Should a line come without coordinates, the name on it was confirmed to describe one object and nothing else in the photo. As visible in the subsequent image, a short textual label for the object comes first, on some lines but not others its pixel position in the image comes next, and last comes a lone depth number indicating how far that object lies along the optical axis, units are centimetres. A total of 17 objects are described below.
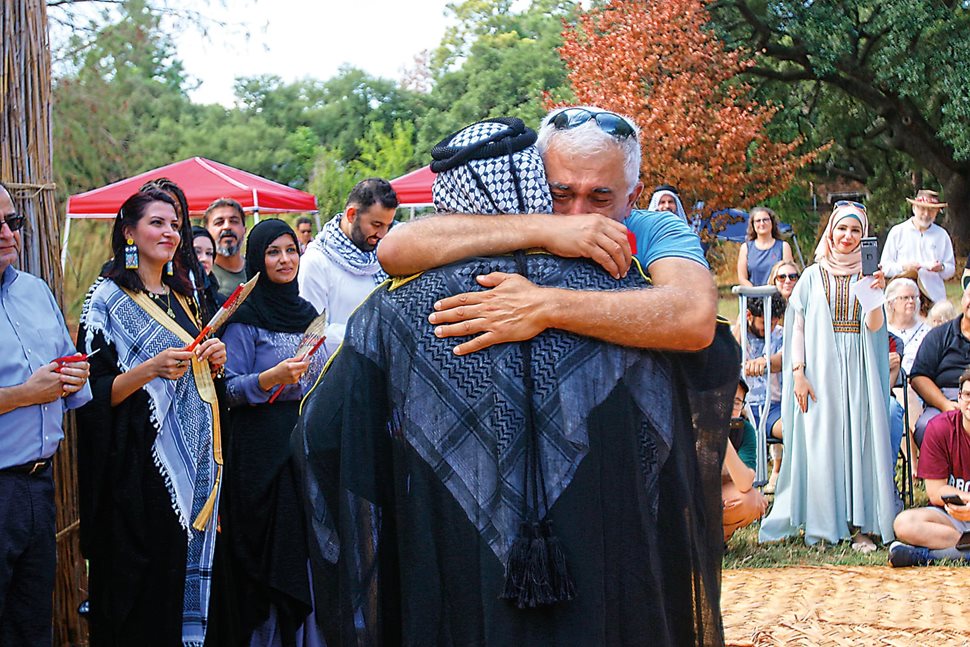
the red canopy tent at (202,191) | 1296
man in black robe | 214
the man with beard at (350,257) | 538
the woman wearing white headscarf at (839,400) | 731
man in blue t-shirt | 215
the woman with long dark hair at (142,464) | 423
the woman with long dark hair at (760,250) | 1114
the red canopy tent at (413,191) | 1419
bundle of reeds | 450
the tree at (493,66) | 3875
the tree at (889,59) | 1831
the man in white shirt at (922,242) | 1164
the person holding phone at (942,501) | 670
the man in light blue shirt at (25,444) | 367
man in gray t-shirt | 679
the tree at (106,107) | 2127
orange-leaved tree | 1523
